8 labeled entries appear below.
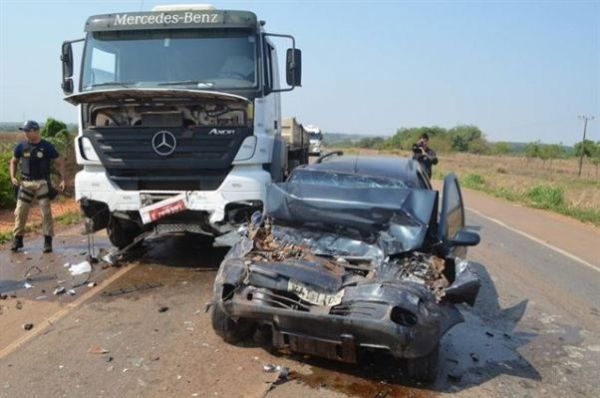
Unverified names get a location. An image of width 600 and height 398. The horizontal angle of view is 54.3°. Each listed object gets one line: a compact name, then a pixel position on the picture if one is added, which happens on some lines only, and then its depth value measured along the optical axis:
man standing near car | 12.02
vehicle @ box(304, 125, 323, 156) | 35.91
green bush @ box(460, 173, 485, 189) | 28.24
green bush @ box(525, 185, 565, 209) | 18.58
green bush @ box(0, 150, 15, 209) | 13.60
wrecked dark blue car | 3.95
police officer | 8.26
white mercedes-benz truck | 6.97
